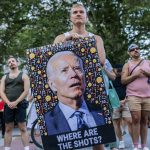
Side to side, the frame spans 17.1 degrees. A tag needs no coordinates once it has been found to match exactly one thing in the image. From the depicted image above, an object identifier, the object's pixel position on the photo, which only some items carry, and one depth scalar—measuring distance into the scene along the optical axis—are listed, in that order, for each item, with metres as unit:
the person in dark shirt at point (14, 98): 9.34
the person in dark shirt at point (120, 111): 10.00
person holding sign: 5.31
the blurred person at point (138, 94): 8.56
